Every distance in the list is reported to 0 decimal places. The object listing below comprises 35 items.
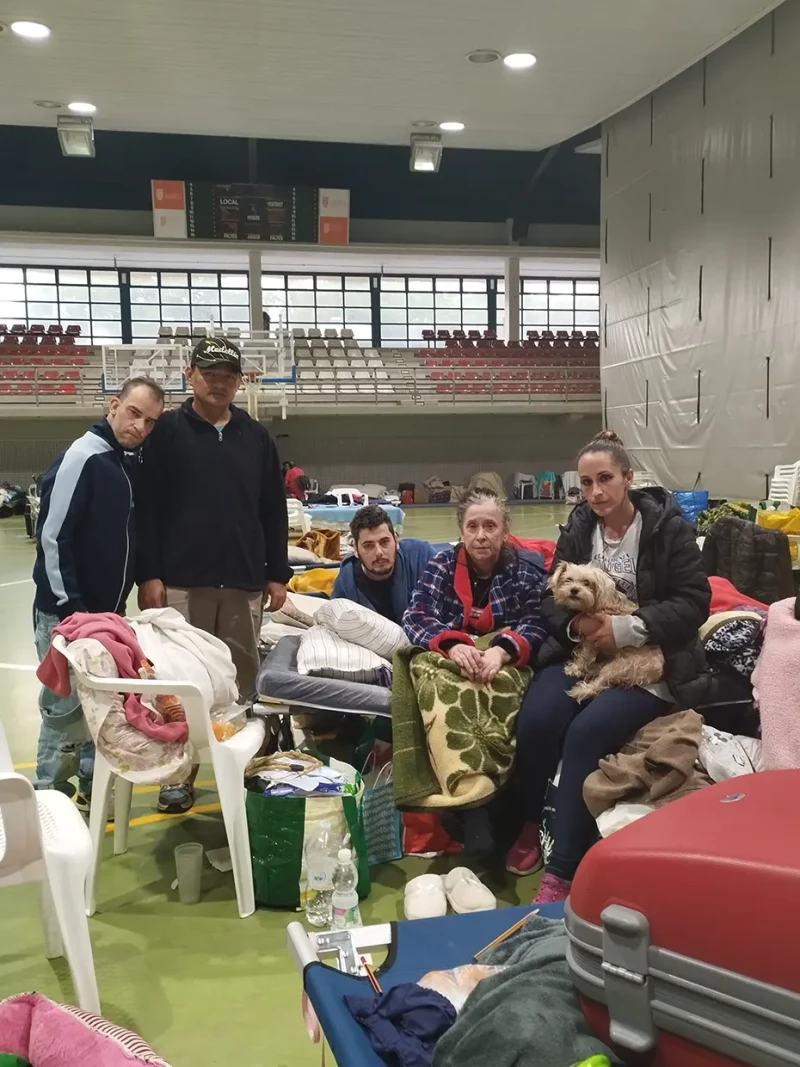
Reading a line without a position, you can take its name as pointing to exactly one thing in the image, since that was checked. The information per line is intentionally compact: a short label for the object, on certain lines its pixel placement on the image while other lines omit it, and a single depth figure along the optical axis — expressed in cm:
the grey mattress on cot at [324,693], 302
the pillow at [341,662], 318
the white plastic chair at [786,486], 971
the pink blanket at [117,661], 249
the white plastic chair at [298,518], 777
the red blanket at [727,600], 329
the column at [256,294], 1931
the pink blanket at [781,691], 224
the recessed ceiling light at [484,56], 1034
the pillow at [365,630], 333
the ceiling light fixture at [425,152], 1354
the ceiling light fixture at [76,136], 1288
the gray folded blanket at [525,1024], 112
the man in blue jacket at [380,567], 358
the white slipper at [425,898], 248
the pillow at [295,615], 429
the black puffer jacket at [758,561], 455
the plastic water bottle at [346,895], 248
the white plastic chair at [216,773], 247
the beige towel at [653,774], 236
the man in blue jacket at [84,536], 297
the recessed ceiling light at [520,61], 1046
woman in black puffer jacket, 252
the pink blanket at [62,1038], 138
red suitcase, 96
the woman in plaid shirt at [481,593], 292
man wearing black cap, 325
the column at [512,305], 2058
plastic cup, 266
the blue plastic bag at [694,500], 1139
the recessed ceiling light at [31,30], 945
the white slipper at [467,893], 249
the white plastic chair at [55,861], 179
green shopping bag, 258
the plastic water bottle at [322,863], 262
